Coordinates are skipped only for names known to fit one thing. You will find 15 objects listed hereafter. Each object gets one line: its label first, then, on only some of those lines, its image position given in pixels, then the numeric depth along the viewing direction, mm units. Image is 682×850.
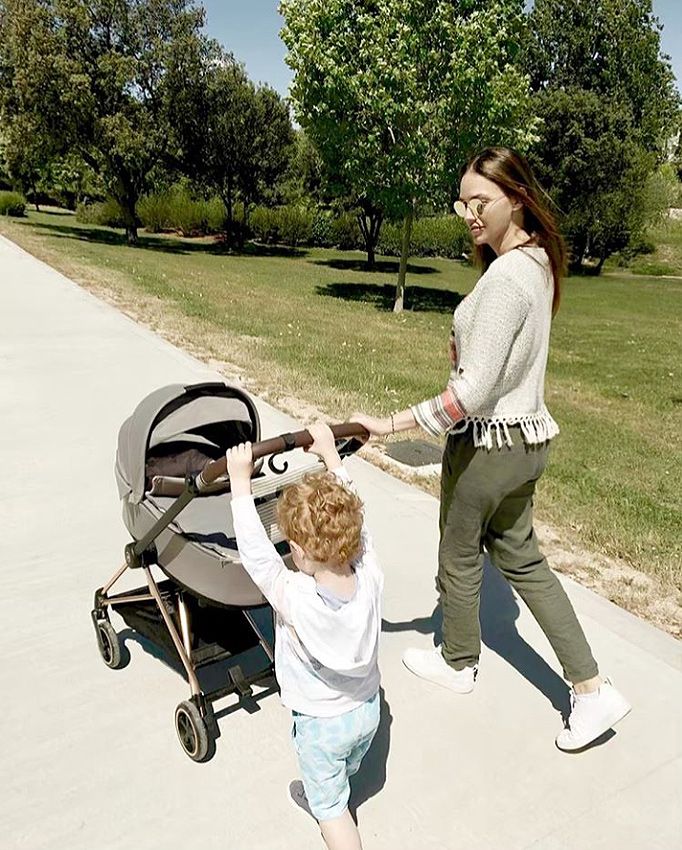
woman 2264
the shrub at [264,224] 36938
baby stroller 2420
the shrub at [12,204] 34688
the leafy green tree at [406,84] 14305
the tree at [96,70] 23438
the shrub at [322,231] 36531
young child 1944
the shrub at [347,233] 36219
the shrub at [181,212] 38031
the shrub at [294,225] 36625
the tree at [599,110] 29734
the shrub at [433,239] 35844
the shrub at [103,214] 37906
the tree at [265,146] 31062
